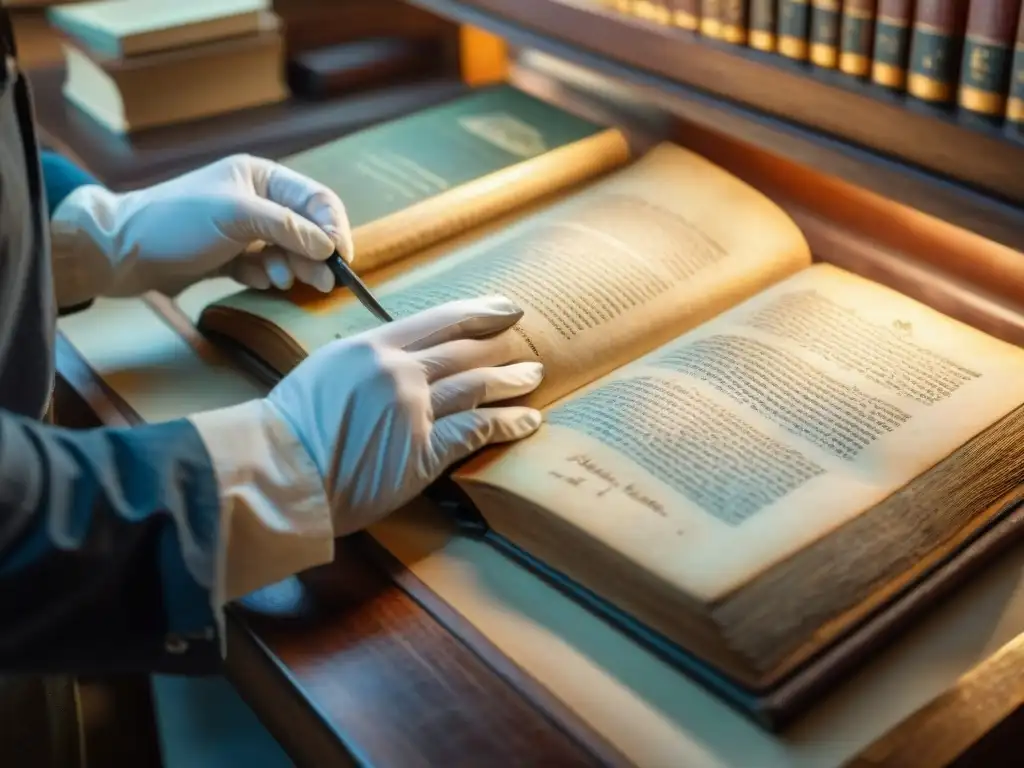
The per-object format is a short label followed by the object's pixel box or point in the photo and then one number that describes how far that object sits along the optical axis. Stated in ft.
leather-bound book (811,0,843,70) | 2.85
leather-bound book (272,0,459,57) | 4.88
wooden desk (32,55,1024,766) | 1.91
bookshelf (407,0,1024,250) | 2.53
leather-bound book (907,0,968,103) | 2.58
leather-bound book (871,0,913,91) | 2.69
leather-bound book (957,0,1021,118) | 2.47
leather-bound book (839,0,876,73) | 2.78
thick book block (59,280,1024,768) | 1.92
